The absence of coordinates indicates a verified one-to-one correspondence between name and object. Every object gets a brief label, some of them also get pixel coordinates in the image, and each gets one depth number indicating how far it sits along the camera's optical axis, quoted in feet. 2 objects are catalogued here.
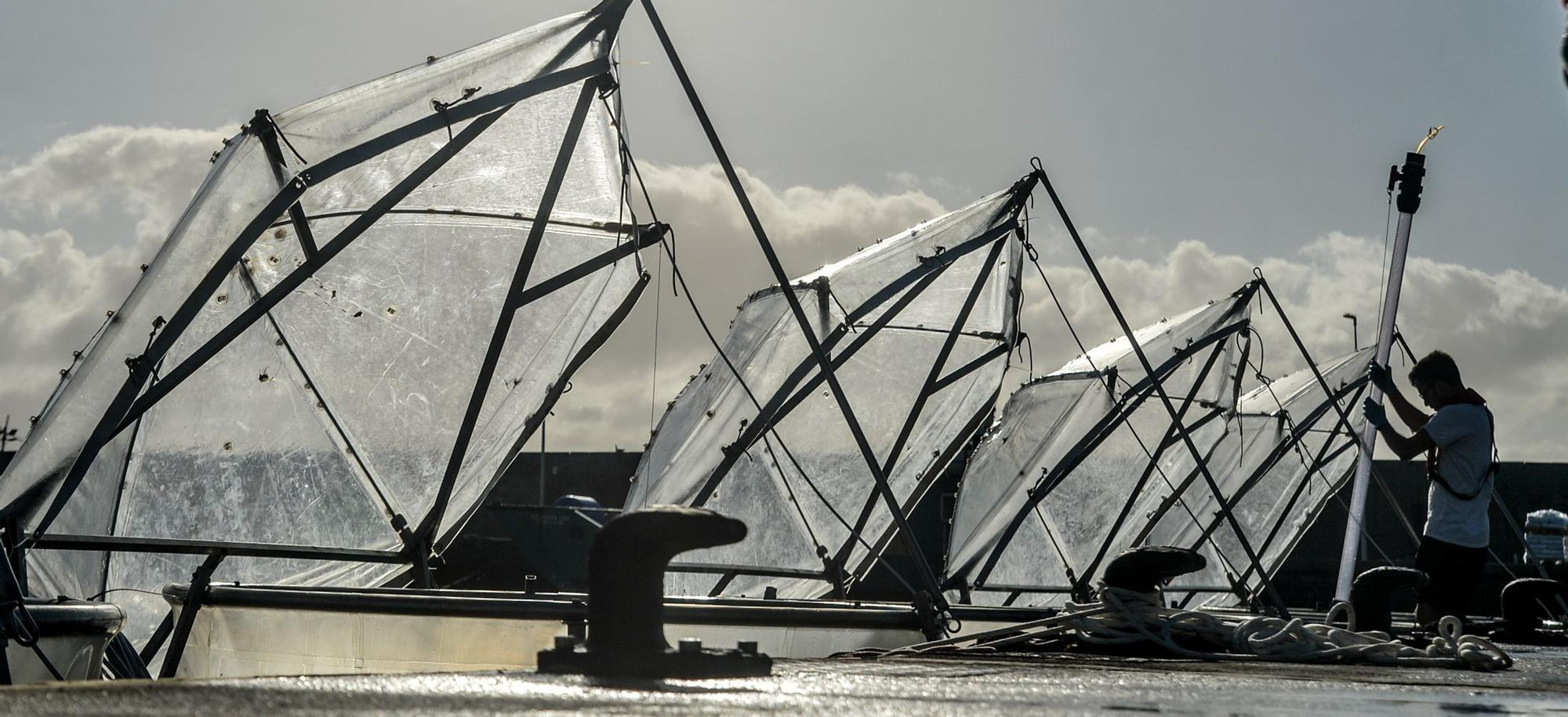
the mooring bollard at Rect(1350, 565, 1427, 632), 34.40
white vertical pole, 49.65
